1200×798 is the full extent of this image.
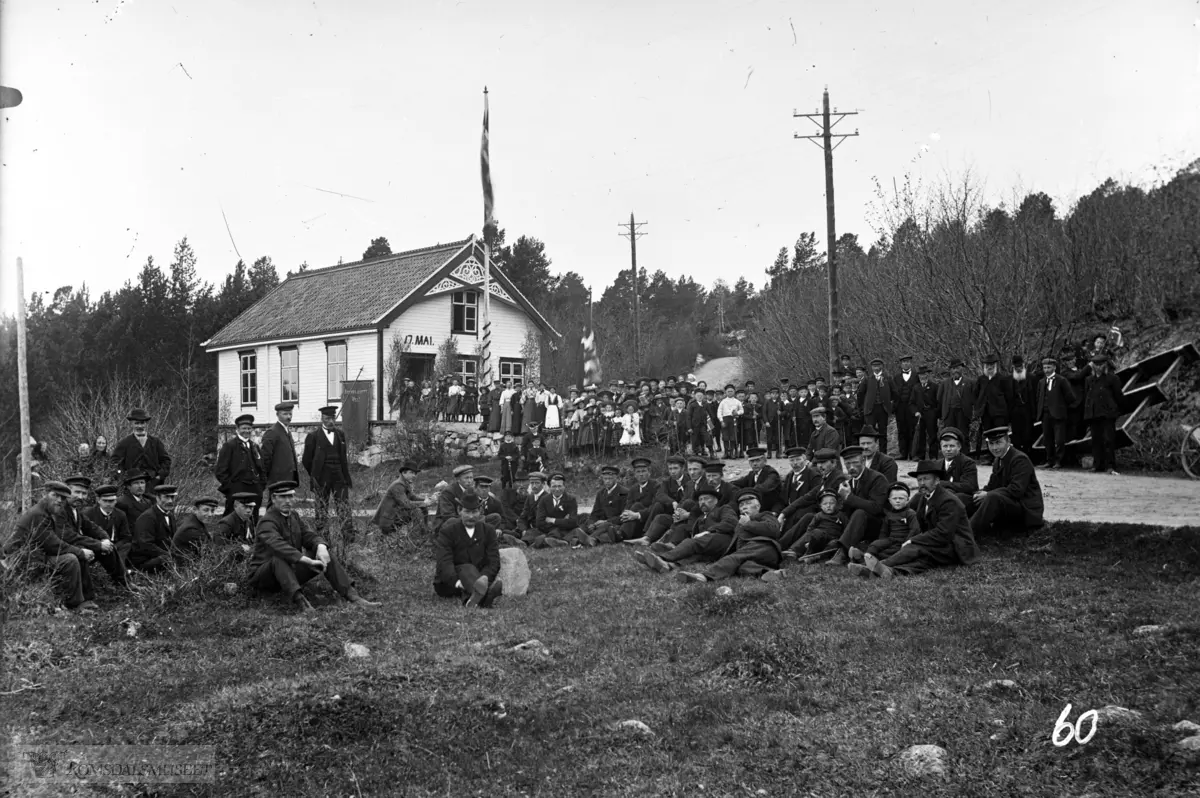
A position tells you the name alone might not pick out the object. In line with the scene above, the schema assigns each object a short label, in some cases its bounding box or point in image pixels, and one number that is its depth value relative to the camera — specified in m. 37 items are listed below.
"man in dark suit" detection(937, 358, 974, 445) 18.55
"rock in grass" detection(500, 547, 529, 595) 10.98
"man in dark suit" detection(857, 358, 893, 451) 20.06
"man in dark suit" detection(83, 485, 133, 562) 11.36
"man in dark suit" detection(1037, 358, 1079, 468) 16.92
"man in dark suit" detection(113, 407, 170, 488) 14.05
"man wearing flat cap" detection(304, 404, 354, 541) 14.09
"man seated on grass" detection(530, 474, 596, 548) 15.48
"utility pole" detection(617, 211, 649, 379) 46.00
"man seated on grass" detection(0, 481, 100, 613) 9.88
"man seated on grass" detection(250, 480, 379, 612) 10.06
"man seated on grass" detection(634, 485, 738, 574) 12.62
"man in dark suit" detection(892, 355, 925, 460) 19.61
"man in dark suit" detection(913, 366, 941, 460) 19.47
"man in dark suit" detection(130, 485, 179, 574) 11.18
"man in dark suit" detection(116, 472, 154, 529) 11.78
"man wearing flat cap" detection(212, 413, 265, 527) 13.16
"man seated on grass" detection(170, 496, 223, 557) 10.83
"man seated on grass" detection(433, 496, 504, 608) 10.62
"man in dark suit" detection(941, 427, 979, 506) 12.20
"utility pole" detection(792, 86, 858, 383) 27.44
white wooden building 34.56
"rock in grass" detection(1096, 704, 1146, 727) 5.68
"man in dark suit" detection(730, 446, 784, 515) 14.26
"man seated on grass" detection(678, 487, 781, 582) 11.38
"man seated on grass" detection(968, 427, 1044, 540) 11.76
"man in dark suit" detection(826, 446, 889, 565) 11.75
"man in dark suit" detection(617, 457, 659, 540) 15.19
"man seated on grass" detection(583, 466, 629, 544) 15.94
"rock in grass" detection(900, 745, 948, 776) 5.41
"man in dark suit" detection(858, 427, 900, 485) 12.54
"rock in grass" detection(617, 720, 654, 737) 6.19
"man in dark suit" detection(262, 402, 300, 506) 13.41
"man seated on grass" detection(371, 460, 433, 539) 14.60
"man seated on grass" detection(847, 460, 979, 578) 10.73
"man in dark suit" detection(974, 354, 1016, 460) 17.92
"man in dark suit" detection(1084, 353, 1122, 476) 16.42
